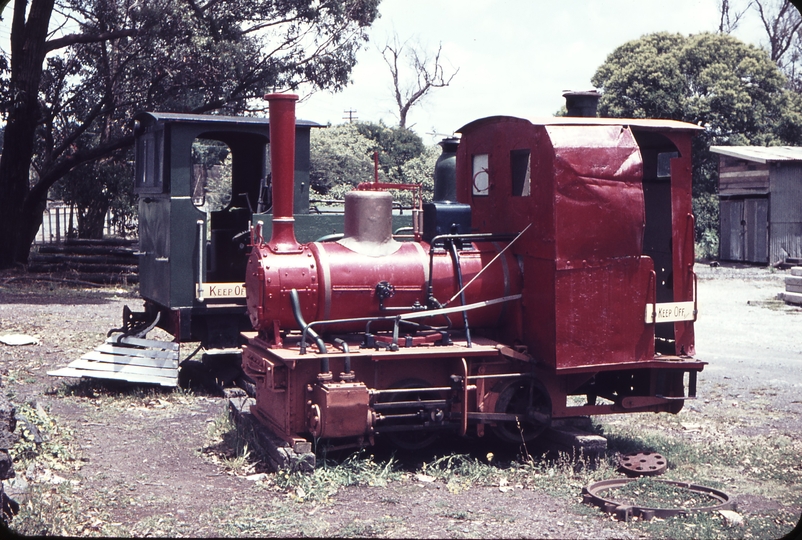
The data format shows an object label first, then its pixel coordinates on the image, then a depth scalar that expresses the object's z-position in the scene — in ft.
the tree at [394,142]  139.60
